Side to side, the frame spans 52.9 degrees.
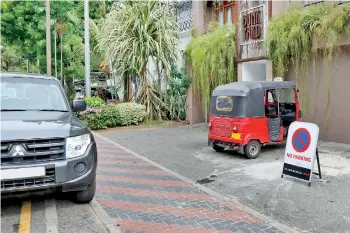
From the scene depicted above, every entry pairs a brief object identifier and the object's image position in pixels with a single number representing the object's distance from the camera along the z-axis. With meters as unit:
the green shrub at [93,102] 14.11
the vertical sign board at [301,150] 5.76
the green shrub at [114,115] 13.30
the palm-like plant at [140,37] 14.14
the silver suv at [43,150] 4.05
